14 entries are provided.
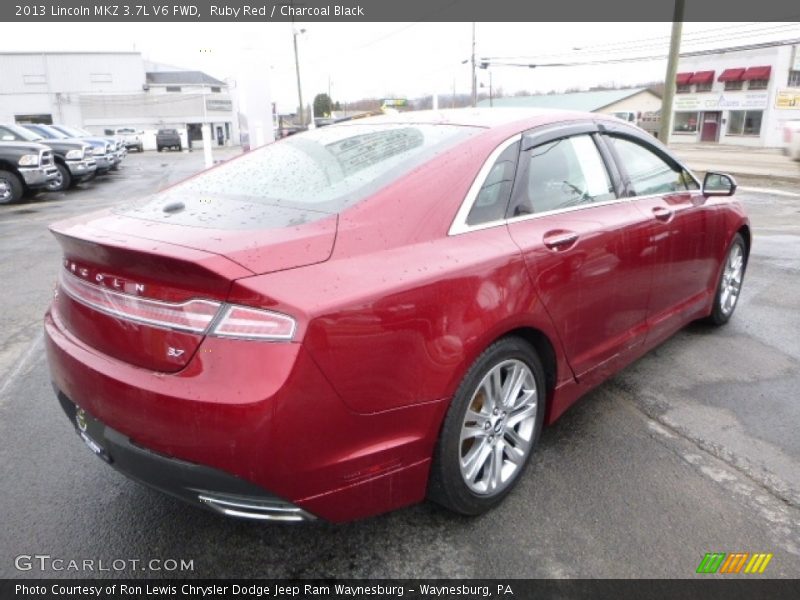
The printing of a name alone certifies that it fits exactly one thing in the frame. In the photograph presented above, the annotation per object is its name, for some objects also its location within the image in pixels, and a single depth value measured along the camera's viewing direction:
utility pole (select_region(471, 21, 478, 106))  37.76
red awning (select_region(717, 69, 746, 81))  44.62
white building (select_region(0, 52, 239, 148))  58.41
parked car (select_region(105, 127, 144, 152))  46.09
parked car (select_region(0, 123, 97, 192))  15.21
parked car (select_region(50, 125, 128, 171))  20.61
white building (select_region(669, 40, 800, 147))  42.03
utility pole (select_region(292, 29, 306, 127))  40.09
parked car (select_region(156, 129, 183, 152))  46.91
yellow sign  41.00
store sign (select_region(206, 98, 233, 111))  66.69
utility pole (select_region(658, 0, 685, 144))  12.90
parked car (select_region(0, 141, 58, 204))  12.93
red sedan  1.93
